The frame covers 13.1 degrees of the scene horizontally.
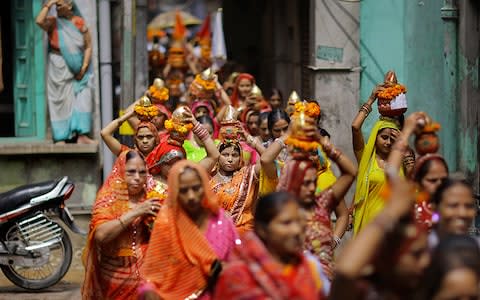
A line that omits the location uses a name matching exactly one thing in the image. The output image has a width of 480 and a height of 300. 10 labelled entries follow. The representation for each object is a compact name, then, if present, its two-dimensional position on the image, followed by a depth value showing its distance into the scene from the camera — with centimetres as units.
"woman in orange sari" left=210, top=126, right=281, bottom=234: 1473
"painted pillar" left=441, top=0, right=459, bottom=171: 2033
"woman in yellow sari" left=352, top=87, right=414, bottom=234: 1498
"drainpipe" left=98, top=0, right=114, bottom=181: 2164
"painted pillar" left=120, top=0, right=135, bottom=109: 1984
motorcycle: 1789
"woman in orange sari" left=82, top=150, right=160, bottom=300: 1291
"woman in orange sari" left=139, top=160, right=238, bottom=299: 1142
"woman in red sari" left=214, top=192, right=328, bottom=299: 909
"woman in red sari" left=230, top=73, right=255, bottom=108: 2330
